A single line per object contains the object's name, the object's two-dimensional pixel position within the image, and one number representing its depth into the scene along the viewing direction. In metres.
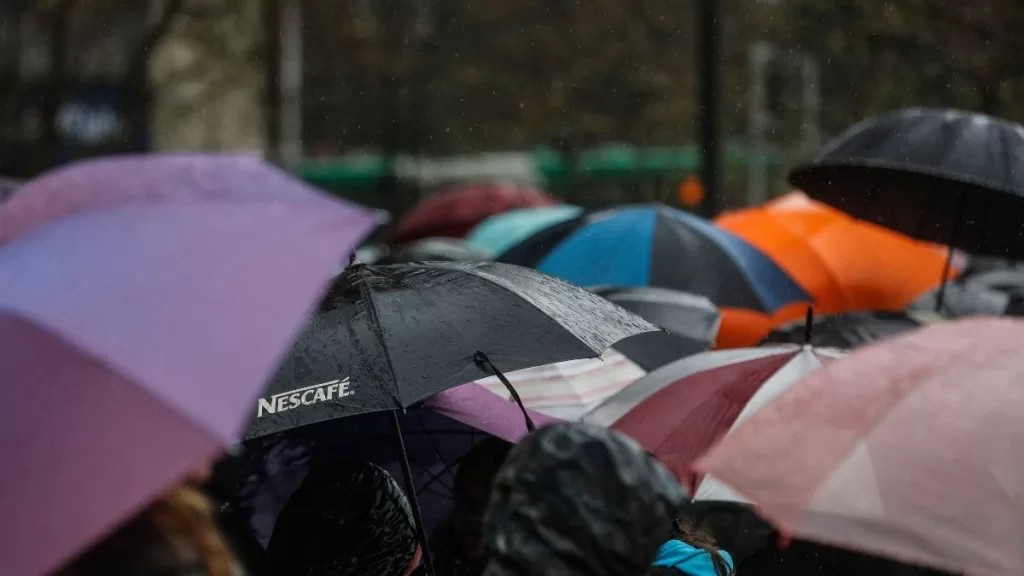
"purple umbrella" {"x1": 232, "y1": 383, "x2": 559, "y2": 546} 9.31
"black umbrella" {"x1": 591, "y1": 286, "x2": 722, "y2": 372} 11.35
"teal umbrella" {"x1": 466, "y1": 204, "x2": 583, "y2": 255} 24.31
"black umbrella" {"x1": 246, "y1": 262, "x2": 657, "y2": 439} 7.49
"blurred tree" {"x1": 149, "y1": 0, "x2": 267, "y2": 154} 44.89
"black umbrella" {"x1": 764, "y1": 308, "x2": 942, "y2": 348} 10.85
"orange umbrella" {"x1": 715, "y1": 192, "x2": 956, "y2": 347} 16.76
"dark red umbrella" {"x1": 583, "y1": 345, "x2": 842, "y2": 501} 8.66
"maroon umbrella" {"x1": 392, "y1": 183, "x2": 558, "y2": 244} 30.48
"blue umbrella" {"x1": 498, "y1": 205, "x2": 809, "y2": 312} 13.27
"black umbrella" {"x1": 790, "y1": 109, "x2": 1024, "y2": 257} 12.18
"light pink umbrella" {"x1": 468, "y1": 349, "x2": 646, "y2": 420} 10.42
